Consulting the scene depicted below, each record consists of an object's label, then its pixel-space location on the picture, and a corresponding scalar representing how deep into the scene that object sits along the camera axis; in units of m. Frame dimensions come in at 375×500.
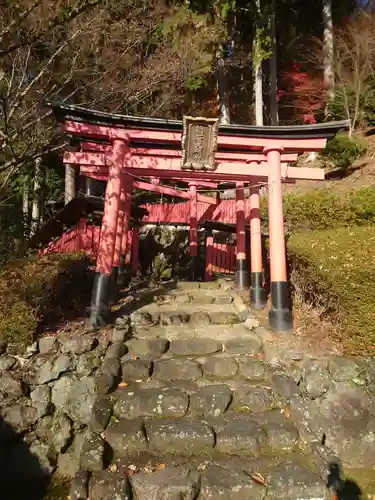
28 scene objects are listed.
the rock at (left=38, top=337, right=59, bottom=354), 4.57
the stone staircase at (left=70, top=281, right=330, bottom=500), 2.91
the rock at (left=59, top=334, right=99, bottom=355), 4.55
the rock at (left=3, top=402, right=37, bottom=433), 3.98
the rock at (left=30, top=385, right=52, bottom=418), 4.09
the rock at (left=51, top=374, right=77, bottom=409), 4.18
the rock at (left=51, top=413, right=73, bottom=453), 3.87
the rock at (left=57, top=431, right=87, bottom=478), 3.74
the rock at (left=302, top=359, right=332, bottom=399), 3.94
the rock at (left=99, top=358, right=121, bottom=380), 4.15
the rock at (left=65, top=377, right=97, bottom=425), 4.11
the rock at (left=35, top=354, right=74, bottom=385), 4.30
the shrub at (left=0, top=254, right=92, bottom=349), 4.48
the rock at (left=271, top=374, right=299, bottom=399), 3.89
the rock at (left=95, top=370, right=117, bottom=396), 3.92
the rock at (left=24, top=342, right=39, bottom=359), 4.50
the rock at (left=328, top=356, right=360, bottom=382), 3.96
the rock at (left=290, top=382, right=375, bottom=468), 3.48
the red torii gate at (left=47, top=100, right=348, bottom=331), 5.49
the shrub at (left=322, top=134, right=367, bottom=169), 14.64
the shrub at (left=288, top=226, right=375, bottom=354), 4.00
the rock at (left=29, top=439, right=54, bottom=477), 3.75
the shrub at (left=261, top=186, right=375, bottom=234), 7.73
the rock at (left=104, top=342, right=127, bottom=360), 4.50
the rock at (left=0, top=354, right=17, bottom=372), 4.32
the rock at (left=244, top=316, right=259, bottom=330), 5.37
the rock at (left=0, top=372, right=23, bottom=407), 4.11
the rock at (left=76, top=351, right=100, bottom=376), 4.38
